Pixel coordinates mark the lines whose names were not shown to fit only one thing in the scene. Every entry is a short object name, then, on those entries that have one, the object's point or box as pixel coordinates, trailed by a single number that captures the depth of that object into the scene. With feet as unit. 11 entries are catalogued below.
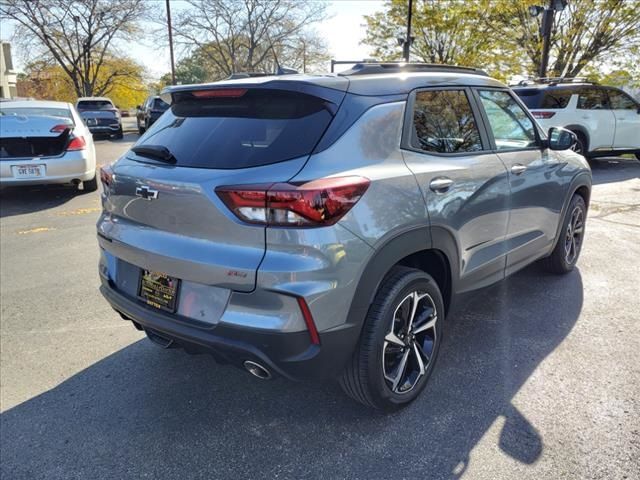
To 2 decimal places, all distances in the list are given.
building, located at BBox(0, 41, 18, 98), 144.87
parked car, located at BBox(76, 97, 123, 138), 63.36
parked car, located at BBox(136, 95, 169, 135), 56.22
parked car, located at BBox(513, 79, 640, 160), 33.58
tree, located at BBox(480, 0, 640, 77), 57.47
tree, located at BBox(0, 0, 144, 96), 96.37
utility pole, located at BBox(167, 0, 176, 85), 87.06
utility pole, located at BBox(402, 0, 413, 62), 66.57
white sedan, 23.56
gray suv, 6.58
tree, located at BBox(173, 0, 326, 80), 99.19
